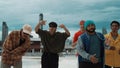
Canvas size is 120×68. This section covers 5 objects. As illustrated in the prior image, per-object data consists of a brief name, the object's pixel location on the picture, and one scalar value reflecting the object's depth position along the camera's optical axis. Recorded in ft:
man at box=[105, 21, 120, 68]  9.42
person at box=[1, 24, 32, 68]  9.61
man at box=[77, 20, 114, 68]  8.35
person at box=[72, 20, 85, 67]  10.30
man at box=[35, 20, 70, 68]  9.67
